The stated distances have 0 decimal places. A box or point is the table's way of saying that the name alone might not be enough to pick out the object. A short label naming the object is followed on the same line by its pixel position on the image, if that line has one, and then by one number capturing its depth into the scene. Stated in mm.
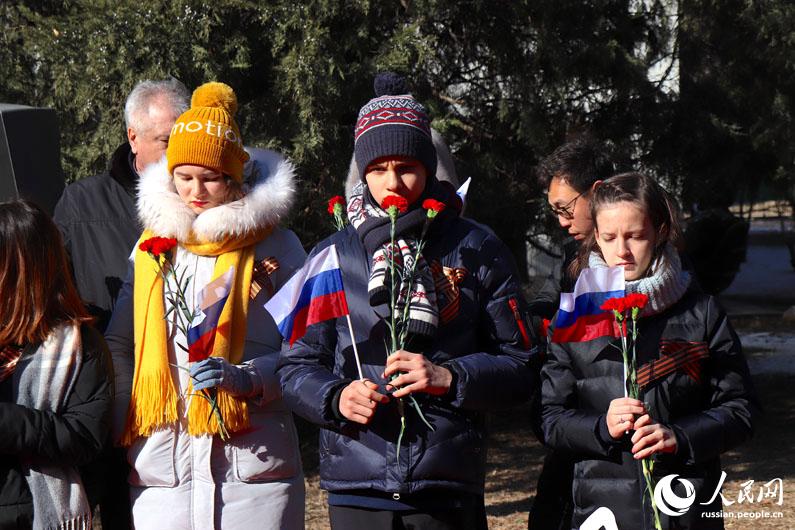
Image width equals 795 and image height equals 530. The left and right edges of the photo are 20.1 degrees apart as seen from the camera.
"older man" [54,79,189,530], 7894
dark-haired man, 8176
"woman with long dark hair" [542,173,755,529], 6579
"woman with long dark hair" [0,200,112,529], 6645
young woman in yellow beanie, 6989
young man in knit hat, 6196
